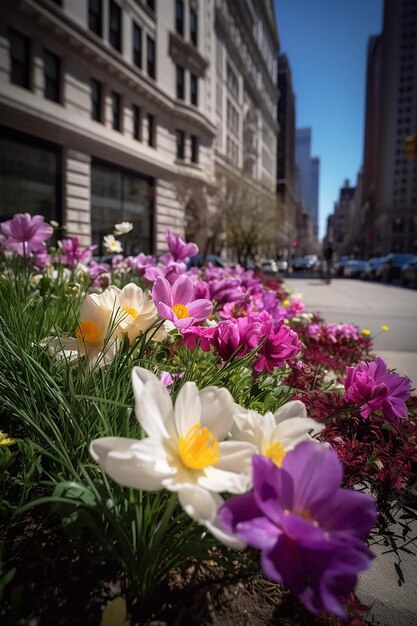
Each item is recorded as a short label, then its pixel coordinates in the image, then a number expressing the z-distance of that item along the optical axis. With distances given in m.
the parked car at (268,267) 35.91
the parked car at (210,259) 14.89
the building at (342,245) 159.25
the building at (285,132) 100.06
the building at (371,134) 127.19
